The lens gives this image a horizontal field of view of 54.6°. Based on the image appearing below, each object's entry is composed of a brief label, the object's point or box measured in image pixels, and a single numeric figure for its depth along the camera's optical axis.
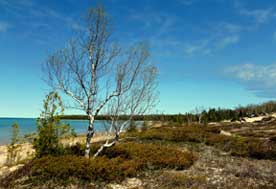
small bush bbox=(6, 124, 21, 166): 13.65
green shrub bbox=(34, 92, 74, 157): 11.71
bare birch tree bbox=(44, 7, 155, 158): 11.51
